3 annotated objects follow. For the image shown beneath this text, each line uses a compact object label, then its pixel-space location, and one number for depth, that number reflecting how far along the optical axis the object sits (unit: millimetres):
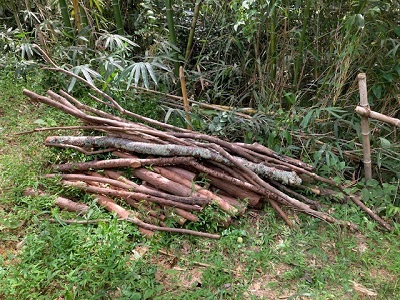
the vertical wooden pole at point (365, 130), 2441
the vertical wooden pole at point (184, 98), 3055
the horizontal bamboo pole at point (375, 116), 2451
